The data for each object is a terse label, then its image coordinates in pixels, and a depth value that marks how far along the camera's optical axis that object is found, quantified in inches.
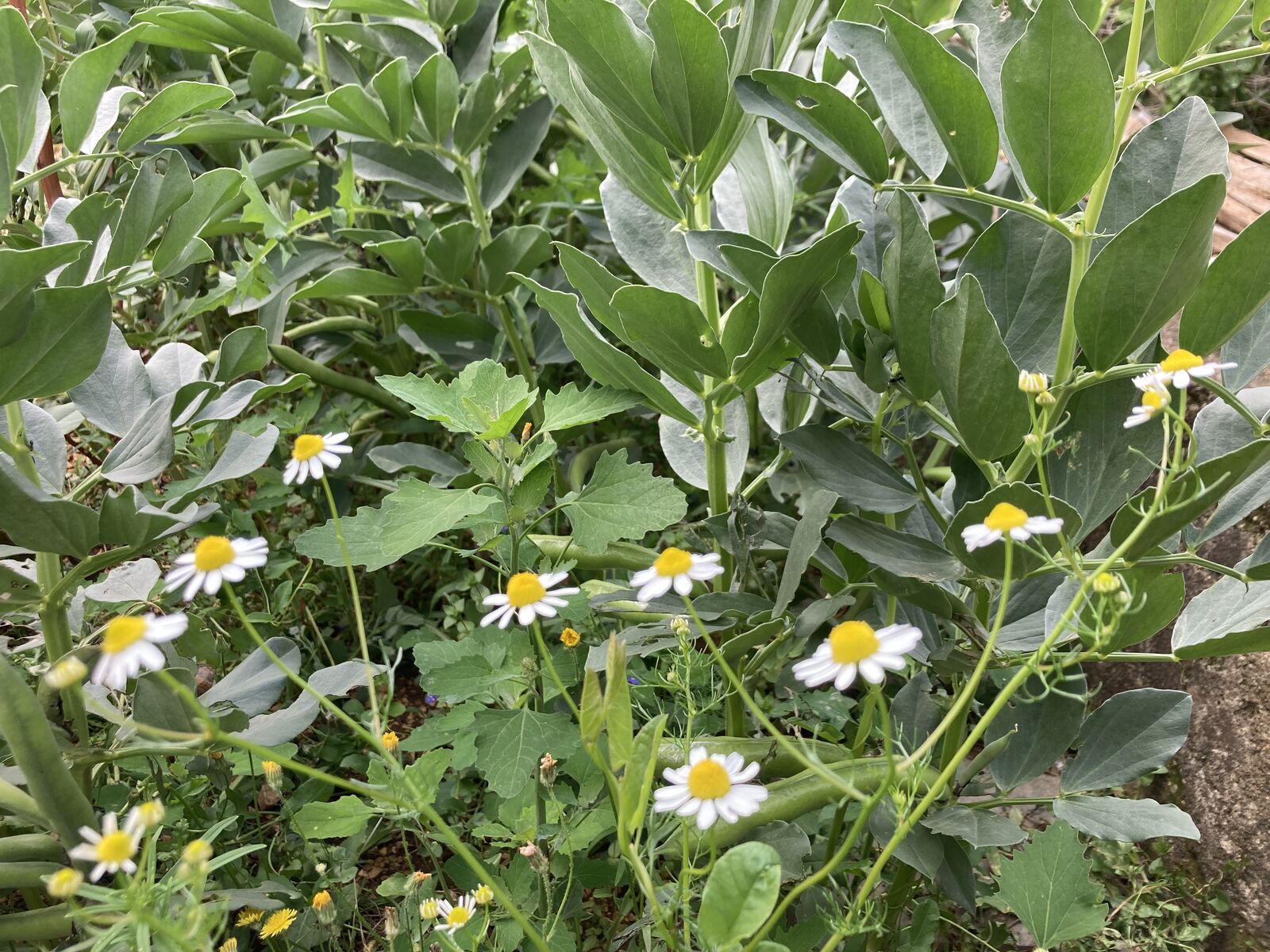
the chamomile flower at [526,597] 9.6
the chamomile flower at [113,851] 7.7
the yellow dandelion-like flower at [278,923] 12.4
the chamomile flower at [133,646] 7.8
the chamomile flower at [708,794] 8.6
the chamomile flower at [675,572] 9.2
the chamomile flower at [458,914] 10.4
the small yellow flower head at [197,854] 8.1
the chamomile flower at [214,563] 8.8
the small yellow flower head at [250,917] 13.0
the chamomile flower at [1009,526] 9.0
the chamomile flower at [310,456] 10.0
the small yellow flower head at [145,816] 7.7
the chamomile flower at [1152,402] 9.0
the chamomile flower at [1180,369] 9.3
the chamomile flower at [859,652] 8.5
